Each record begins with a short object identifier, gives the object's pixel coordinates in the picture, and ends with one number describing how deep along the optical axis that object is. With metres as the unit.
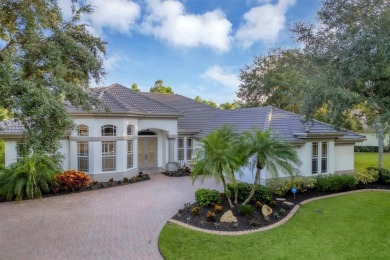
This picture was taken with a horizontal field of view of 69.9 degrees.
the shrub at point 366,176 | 17.62
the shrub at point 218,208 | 11.86
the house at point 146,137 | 17.97
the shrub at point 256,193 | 13.31
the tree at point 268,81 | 32.67
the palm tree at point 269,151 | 11.93
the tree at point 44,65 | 7.59
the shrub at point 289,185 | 14.89
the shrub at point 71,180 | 15.74
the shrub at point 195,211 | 11.67
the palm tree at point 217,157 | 11.59
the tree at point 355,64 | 9.94
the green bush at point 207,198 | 12.60
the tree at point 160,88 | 54.06
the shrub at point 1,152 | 22.39
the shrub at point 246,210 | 11.68
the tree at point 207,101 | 62.63
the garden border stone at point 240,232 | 10.27
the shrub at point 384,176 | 18.48
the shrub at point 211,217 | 11.20
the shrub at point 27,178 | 13.99
